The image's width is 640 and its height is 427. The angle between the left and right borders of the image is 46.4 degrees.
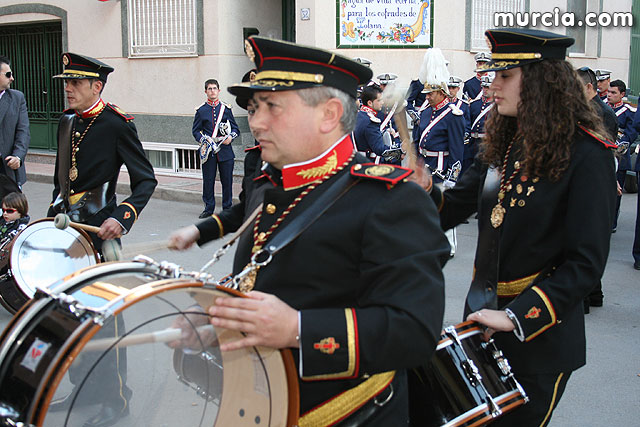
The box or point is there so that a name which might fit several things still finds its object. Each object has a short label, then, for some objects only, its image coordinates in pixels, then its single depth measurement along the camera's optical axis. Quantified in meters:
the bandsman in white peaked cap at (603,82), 11.28
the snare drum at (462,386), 2.43
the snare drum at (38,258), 4.00
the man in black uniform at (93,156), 4.37
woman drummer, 2.45
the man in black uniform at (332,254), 1.78
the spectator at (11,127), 7.58
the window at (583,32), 15.58
